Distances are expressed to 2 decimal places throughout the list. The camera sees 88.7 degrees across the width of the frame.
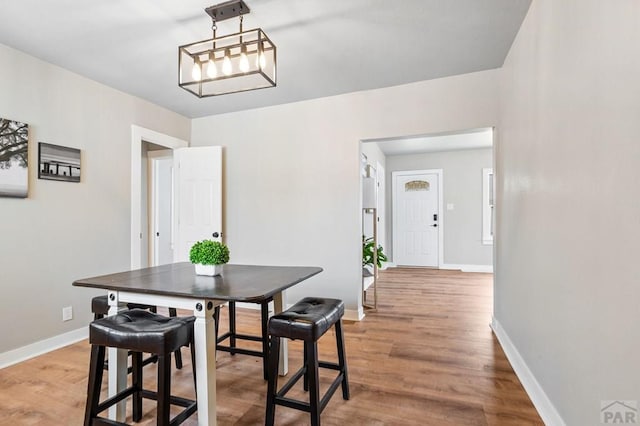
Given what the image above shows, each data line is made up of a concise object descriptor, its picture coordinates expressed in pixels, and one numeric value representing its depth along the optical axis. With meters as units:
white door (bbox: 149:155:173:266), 4.83
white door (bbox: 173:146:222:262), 4.18
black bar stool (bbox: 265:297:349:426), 1.67
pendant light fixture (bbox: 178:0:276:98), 1.97
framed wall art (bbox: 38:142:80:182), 2.84
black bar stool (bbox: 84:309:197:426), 1.47
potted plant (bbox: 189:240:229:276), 2.02
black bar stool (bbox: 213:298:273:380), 2.38
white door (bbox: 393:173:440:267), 7.21
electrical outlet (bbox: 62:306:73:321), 3.00
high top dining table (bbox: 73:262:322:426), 1.61
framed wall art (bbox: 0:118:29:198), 2.56
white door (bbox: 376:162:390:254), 6.60
